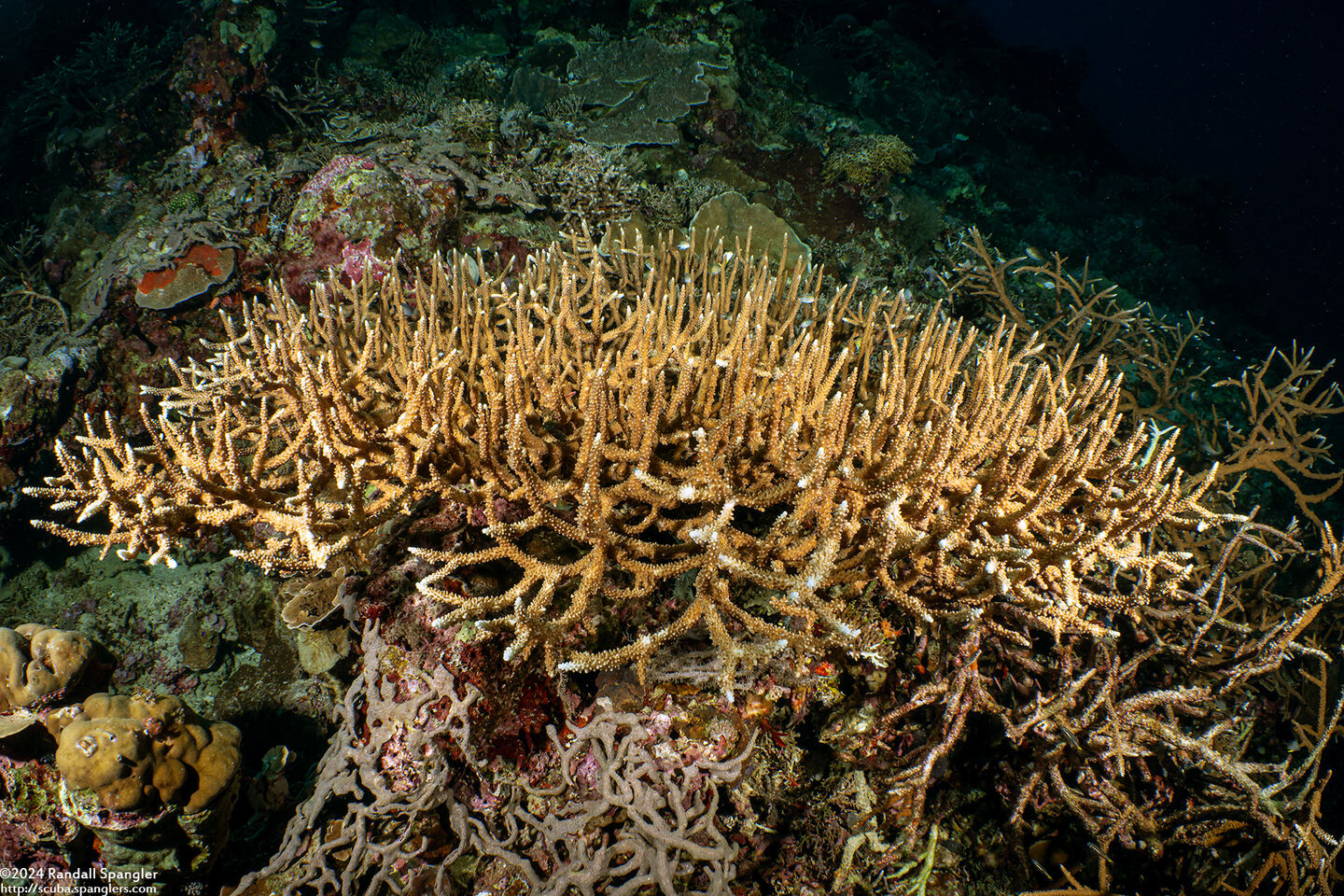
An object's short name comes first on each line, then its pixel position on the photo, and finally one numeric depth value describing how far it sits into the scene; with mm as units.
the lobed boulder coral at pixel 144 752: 2170
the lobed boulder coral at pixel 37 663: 2389
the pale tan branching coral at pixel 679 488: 1937
